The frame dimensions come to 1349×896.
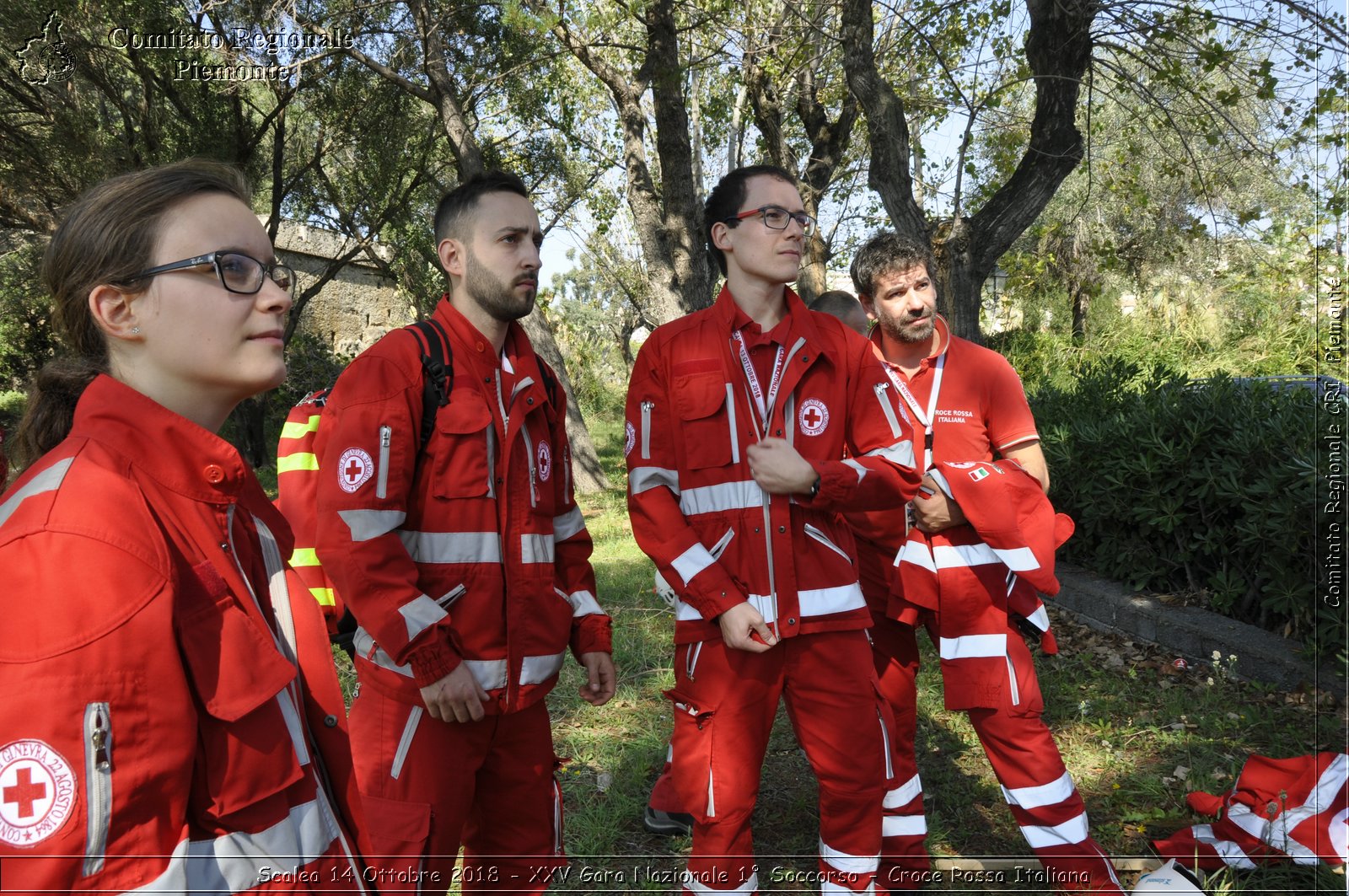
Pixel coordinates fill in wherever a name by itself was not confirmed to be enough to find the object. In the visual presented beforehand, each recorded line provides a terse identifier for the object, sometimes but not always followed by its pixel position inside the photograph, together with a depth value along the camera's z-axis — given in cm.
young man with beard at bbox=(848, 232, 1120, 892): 304
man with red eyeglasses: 273
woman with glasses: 112
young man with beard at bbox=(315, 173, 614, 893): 237
